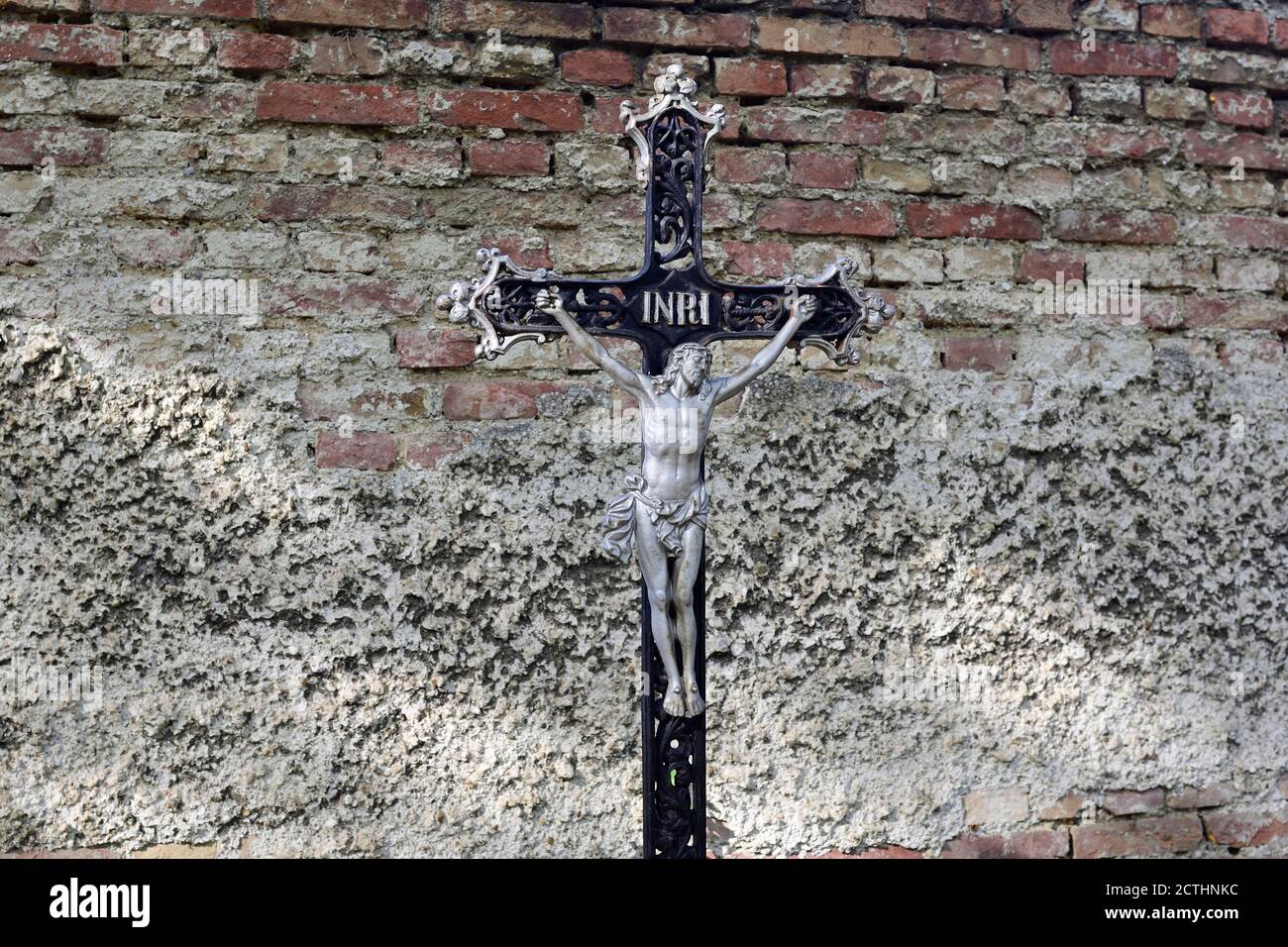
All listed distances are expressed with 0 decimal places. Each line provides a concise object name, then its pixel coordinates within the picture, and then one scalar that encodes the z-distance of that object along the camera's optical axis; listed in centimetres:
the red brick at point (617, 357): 265
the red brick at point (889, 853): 268
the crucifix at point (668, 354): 191
